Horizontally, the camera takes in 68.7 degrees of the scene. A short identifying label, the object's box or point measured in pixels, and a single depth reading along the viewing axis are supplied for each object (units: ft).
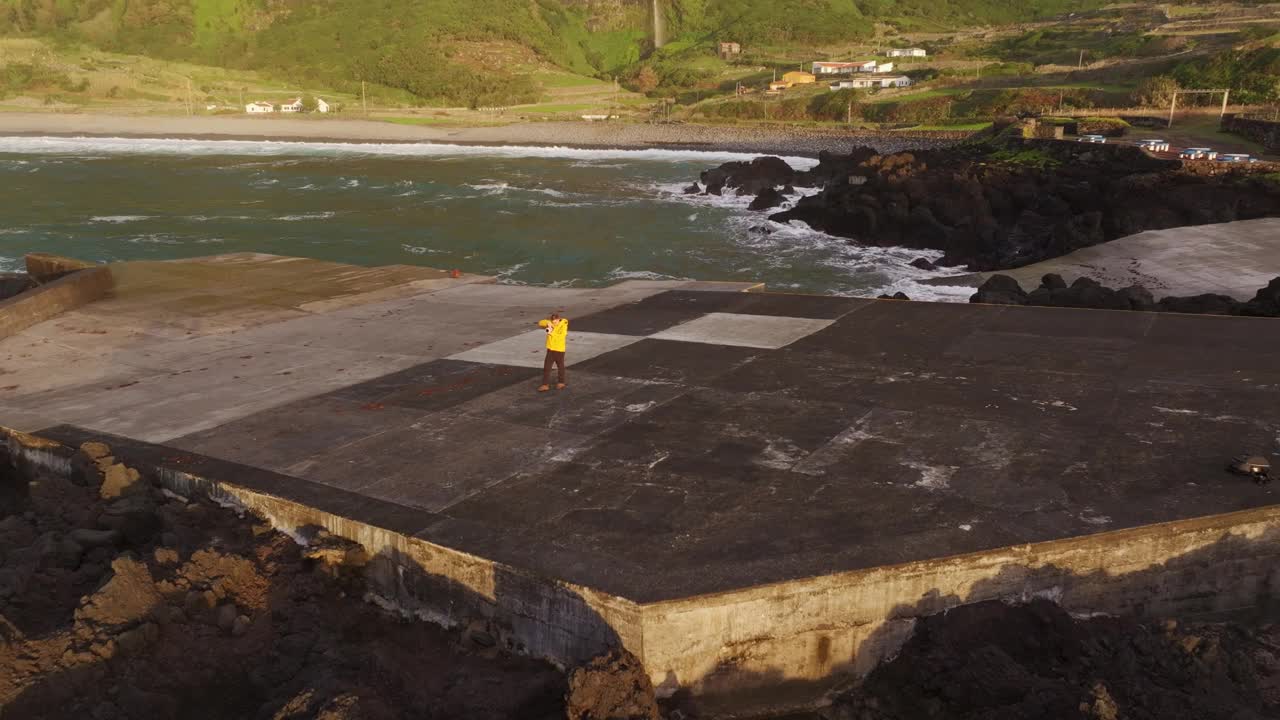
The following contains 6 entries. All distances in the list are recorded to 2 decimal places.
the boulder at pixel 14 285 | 68.23
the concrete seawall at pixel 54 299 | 54.19
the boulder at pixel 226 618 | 24.49
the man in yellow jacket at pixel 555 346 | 38.60
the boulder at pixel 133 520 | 28.53
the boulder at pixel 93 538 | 27.81
